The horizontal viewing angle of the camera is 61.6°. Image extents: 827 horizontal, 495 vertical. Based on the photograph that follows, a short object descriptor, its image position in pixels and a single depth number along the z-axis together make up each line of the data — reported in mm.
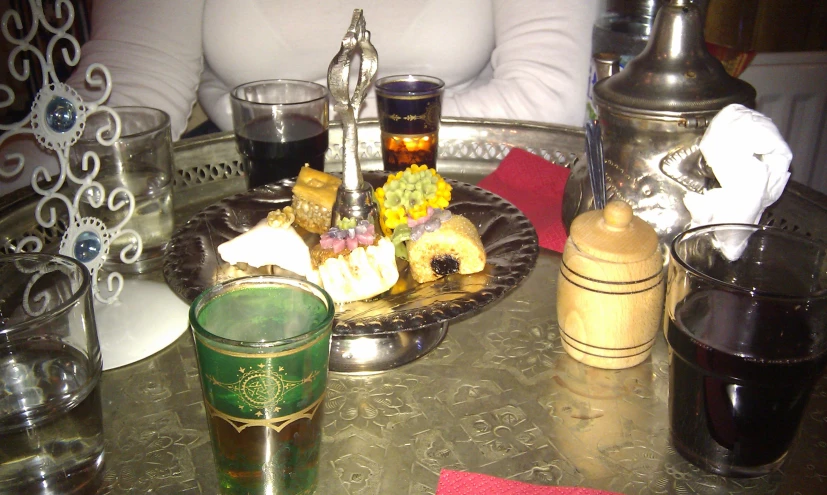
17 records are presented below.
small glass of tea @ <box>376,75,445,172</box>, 1016
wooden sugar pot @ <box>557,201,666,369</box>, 645
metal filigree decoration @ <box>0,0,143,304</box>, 652
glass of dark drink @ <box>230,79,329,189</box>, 976
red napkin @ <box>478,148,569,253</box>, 978
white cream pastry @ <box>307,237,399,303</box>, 700
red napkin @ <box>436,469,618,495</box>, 551
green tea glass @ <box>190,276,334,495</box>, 483
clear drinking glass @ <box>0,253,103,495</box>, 509
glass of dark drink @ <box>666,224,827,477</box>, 539
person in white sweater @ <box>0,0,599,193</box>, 1402
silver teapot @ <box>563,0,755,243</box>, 710
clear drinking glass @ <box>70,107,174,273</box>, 847
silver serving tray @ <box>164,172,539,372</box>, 644
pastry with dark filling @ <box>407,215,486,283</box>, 740
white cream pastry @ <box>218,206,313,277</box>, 754
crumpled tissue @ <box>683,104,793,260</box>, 623
